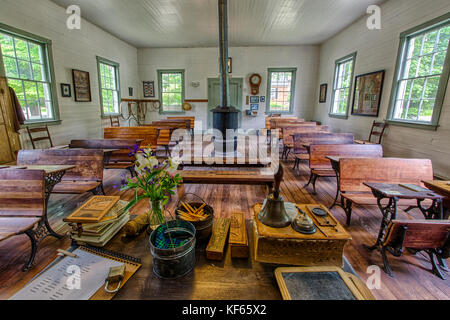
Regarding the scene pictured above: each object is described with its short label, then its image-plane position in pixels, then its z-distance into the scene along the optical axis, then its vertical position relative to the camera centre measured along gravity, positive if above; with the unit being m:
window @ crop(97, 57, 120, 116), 6.48 +0.74
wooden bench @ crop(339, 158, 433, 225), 2.48 -0.64
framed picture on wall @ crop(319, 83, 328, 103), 7.67 +0.75
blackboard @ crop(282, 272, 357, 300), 0.76 -0.62
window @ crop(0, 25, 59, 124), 3.80 +0.67
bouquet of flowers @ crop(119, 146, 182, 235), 1.00 -0.34
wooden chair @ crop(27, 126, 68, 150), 4.11 -0.57
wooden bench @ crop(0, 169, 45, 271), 1.79 -0.74
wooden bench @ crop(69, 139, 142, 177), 3.57 -0.60
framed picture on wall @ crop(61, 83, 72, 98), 4.92 +0.41
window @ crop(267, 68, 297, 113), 8.52 +0.92
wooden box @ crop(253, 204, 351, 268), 0.90 -0.55
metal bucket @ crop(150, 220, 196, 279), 0.84 -0.58
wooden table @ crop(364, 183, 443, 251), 1.78 -0.65
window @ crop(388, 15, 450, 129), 3.39 +0.68
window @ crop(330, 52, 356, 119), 6.15 +0.85
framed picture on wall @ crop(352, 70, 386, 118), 4.79 +0.50
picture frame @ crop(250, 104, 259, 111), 8.74 +0.22
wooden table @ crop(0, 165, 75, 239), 1.92 -0.68
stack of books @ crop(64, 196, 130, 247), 1.06 -0.57
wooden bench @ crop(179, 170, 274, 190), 2.77 -0.84
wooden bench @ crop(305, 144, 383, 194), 3.36 -0.56
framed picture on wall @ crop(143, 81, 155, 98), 8.87 +0.85
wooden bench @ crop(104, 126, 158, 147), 4.46 -0.48
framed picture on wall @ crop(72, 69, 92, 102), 5.30 +0.58
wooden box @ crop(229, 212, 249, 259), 0.98 -0.58
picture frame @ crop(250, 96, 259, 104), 8.69 +0.53
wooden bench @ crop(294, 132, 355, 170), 4.20 -0.47
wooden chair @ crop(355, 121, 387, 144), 4.57 -0.33
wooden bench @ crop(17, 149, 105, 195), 2.69 -0.64
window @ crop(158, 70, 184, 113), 8.80 +0.83
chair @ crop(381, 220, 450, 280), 1.53 -0.85
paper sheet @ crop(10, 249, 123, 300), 0.77 -0.65
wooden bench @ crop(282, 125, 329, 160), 4.99 -0.41
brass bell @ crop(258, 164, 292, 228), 0.95 -0.44
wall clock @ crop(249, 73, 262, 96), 8.51 +1.21
